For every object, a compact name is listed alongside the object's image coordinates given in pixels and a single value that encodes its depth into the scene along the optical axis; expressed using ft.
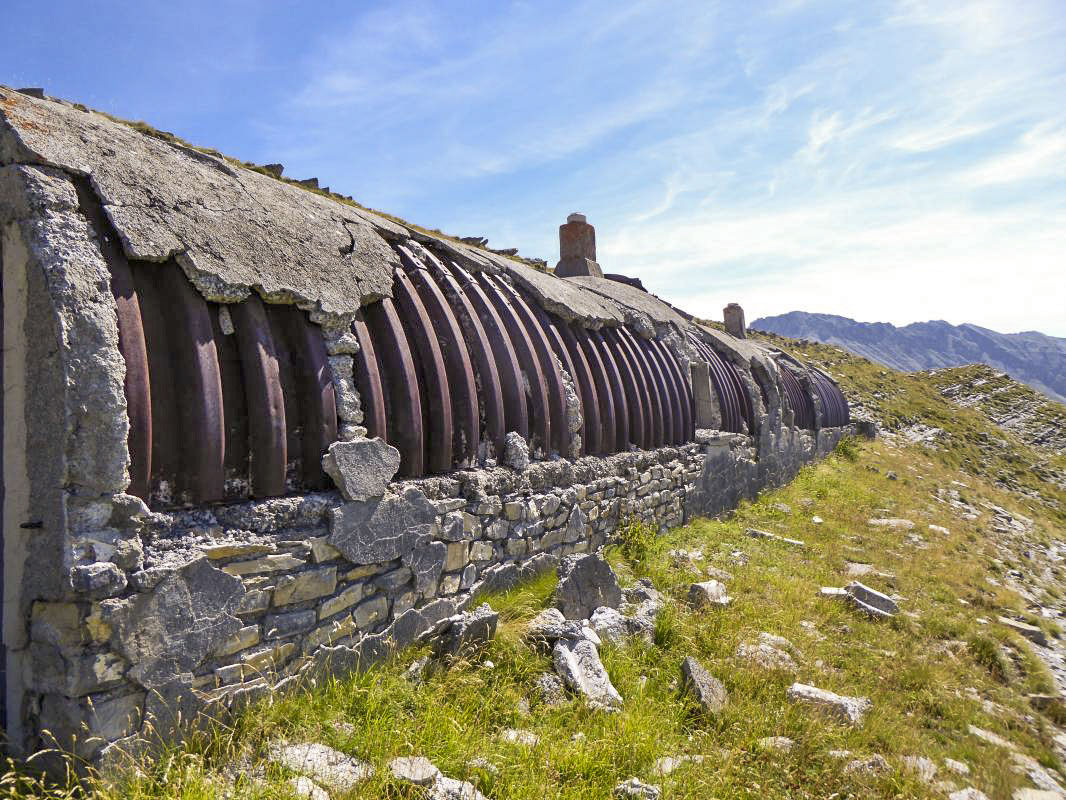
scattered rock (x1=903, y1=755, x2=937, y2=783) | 12.63
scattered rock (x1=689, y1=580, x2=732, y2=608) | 18.78
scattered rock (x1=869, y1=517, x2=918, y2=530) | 35.06
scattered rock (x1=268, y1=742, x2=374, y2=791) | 9.20
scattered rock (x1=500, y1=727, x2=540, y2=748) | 11.18
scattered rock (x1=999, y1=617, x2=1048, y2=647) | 22.26
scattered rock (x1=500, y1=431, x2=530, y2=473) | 17.03
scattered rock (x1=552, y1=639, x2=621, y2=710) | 12.94
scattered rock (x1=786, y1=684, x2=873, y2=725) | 13.96
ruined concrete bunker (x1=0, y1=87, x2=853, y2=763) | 8.73
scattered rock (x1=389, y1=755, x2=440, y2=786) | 9.44
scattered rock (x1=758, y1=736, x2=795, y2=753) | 12.52
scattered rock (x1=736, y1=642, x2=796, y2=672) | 15.79
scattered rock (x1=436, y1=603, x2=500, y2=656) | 13.61
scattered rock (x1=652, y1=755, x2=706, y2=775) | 11.28
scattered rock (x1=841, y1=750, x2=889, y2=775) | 12.23
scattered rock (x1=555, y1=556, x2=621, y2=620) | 16.43
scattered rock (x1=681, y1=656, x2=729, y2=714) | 13.73
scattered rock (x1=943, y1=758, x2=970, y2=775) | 13.44
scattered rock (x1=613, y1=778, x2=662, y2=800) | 10.30
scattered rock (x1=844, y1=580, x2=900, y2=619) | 20.72
